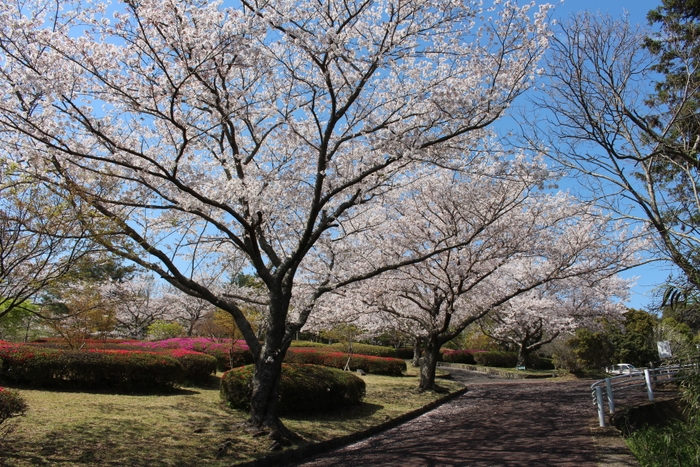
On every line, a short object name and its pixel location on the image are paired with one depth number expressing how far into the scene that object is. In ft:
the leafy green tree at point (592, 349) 71.34
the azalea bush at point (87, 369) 29.76
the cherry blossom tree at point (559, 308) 62.13
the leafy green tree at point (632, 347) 77.20
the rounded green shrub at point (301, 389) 29.09
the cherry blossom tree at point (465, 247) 38.93
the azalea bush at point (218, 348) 49.83
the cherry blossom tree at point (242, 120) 19.99
